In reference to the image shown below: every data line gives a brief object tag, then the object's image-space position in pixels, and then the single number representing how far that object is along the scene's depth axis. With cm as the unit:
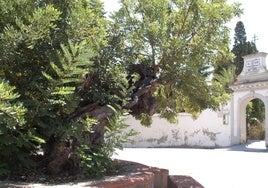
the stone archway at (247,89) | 1687
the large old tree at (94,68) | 324
